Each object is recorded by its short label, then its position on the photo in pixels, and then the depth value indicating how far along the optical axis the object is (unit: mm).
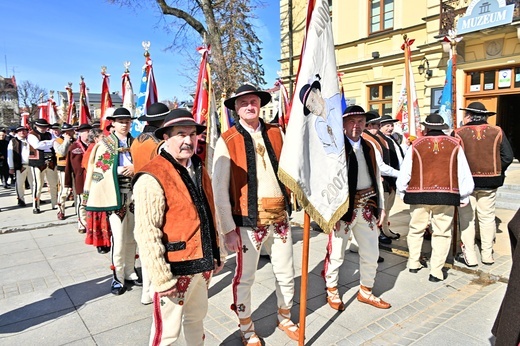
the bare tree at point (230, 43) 11906
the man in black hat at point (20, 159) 9711
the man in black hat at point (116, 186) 3965
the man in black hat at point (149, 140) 3531
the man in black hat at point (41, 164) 8680
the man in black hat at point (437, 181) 4207
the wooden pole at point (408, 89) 5969
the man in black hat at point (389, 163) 5848
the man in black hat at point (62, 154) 8008
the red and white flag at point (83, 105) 7861
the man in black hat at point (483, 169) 4785
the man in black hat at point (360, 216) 3574
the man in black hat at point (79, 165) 6855
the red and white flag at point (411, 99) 5957
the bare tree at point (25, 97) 41906
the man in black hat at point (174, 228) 2121
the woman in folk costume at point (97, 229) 4395
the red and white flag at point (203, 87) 4520
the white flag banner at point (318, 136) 2732
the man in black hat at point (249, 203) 2961
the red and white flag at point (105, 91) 6961
